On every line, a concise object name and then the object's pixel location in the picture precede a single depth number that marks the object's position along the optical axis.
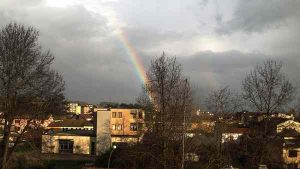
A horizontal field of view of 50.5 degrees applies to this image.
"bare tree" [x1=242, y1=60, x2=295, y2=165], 26.03
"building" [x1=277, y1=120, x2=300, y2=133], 28.74
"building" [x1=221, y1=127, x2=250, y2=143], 30.50
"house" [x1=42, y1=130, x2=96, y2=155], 58.54
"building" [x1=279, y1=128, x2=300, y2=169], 37.30
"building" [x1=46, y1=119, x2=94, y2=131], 77.18
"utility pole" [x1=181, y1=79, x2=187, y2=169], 18.32
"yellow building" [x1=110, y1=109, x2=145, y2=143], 60.91
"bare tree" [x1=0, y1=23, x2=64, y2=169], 21.72
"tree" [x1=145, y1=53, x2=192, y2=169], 20.00
